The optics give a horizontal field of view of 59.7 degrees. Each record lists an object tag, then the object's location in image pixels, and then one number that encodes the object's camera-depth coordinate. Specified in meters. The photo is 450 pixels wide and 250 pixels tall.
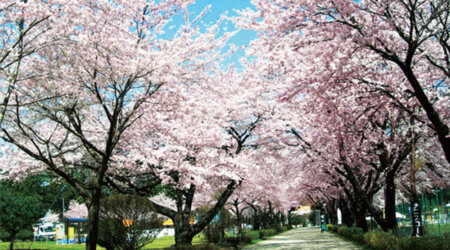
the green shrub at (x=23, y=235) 34.91
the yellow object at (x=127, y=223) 12.71
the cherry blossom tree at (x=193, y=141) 12.19
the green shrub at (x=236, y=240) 23.09
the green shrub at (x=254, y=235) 29.78
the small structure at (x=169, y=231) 53.14
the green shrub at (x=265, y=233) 34.34
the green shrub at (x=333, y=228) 42.12
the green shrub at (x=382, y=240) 12.39
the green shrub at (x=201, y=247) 12.93
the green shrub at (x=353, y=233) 21.01
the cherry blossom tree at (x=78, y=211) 42.91
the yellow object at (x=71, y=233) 36.09
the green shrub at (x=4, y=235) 40.20
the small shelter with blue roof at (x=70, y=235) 34.38
